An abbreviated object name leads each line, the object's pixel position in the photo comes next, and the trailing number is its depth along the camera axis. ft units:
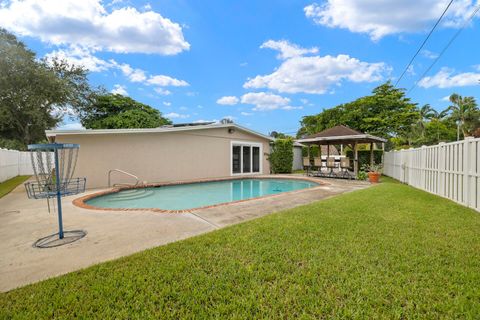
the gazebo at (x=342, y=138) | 43.56
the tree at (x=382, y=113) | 78.18
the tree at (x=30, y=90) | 54.65
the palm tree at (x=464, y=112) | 114.93
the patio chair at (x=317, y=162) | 46.42
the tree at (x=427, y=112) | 139.67
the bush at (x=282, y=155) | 54.13
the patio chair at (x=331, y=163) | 46.24
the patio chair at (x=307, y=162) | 47.21
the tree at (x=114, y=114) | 81.71
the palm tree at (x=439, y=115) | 136.46
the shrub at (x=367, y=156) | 56.59
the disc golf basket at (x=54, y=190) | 11.94
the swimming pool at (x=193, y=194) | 26.02
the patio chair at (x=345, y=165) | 42.45
